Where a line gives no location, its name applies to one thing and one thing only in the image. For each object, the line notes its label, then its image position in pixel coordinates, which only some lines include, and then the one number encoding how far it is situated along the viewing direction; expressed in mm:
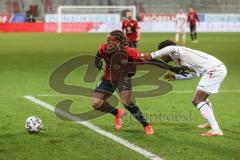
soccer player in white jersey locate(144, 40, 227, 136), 17595
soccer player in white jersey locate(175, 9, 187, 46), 78867
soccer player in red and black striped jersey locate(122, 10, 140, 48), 51246
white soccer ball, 18531
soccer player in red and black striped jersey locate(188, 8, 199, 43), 78903
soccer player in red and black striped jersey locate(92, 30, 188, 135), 18531
